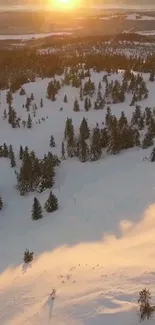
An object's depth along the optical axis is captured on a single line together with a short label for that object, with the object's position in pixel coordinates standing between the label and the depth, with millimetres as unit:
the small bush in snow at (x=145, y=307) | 24547
